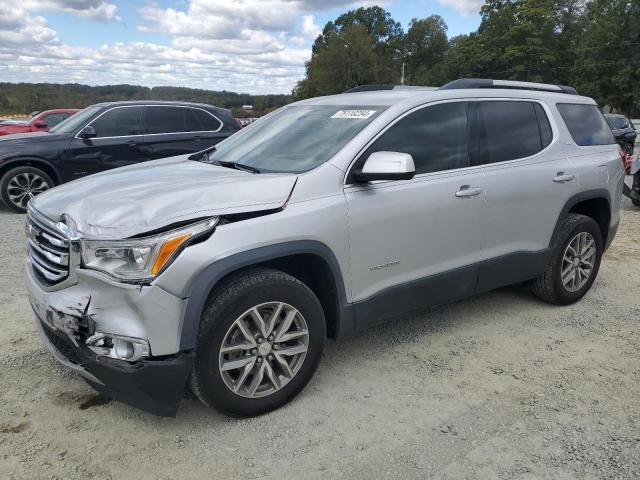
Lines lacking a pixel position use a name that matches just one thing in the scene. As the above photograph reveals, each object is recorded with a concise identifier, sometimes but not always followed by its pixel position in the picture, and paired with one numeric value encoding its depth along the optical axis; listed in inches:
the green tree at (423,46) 3459.6
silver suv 102.7
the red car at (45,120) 567.5
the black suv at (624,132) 509.1
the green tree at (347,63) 3088.1
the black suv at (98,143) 327.9
